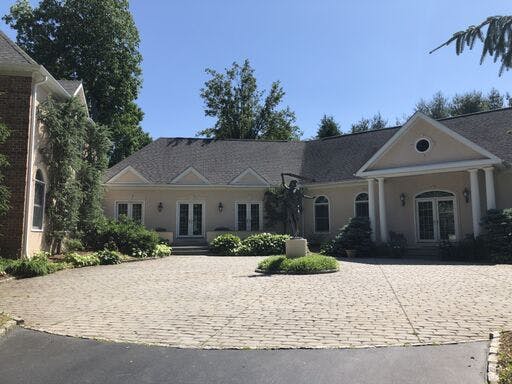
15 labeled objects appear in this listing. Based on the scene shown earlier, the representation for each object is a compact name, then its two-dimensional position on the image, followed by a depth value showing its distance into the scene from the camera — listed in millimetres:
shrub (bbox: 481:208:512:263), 16625
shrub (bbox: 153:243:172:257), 20078
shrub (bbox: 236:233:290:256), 21969
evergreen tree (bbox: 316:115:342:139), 40719
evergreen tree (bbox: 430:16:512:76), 4684
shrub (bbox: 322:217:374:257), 20359
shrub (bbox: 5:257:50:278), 12680
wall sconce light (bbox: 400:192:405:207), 21703
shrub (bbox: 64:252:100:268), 15844
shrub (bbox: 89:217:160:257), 19172
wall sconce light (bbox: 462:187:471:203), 20030
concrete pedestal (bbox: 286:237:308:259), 15133
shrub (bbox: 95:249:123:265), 17016
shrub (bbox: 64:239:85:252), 17594
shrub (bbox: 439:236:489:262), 17547
